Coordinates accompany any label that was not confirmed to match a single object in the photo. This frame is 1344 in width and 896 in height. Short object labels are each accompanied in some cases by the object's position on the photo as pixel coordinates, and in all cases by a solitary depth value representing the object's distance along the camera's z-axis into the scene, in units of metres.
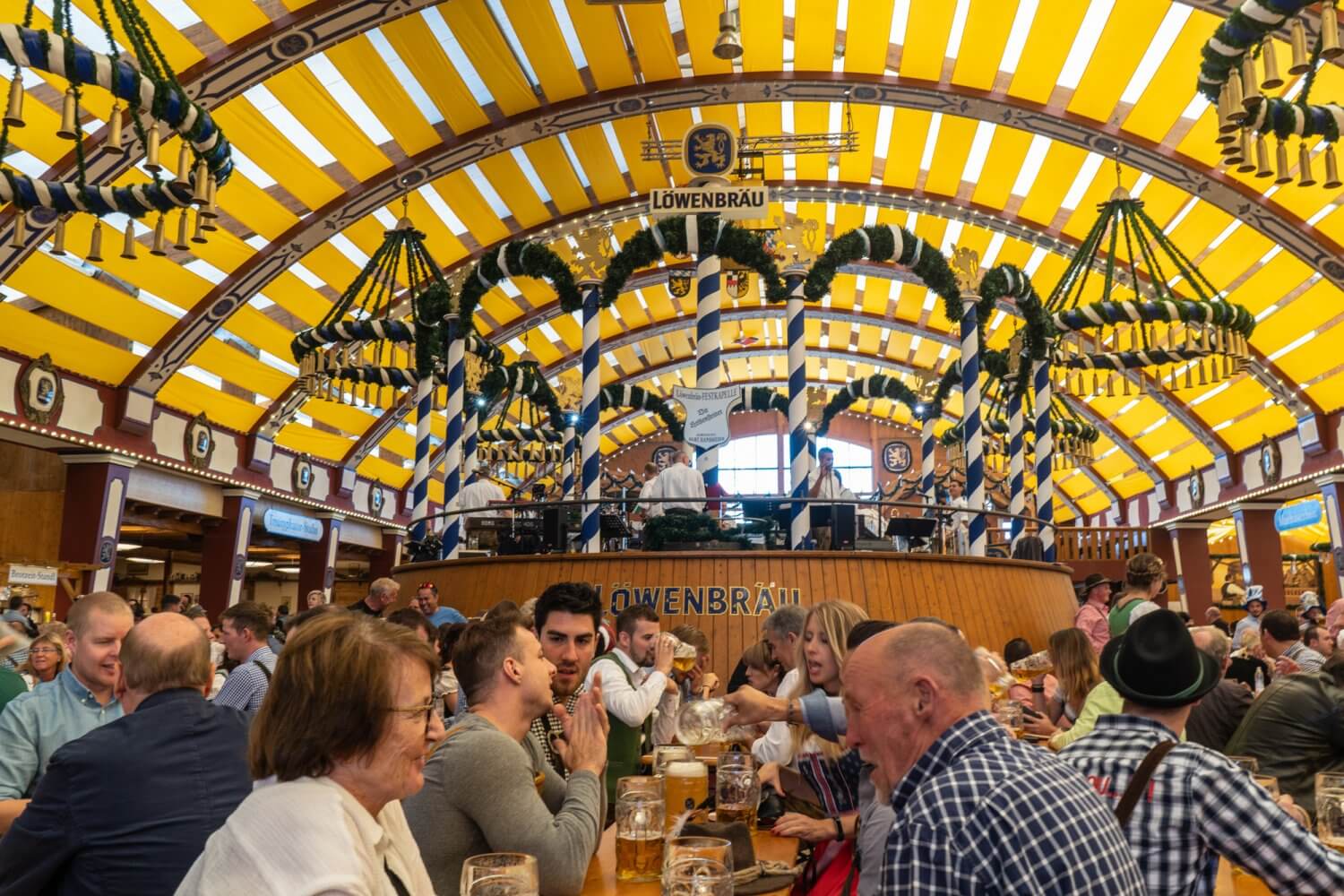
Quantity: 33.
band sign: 9.53
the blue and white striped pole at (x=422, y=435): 13.15
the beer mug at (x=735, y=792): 2.08
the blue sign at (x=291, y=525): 18.80
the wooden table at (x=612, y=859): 1.87
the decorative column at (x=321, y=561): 20.58
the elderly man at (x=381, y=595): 6.75
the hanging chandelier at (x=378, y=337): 12.02
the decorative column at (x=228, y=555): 17.36
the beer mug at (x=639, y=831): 1.89
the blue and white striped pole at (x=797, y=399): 9.76
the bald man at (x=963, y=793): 1.25
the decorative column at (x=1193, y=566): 22.14
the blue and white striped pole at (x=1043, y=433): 12.39
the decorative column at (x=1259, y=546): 18.88
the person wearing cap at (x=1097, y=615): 7.06
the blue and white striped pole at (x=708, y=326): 10.03
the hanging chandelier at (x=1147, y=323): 10.77
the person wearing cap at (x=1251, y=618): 9.37
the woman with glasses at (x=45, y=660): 4.87
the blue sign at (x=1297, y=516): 18.56
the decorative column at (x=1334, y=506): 16.08
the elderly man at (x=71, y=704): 2.59
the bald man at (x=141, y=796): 1.78
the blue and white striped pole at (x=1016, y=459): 12.12
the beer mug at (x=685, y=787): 2.20
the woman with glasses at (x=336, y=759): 1.14
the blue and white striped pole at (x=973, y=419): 10.44
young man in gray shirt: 1.81
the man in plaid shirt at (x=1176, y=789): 1.64
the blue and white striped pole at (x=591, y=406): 10.22
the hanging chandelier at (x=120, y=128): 5.36
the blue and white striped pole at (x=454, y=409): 11.99
